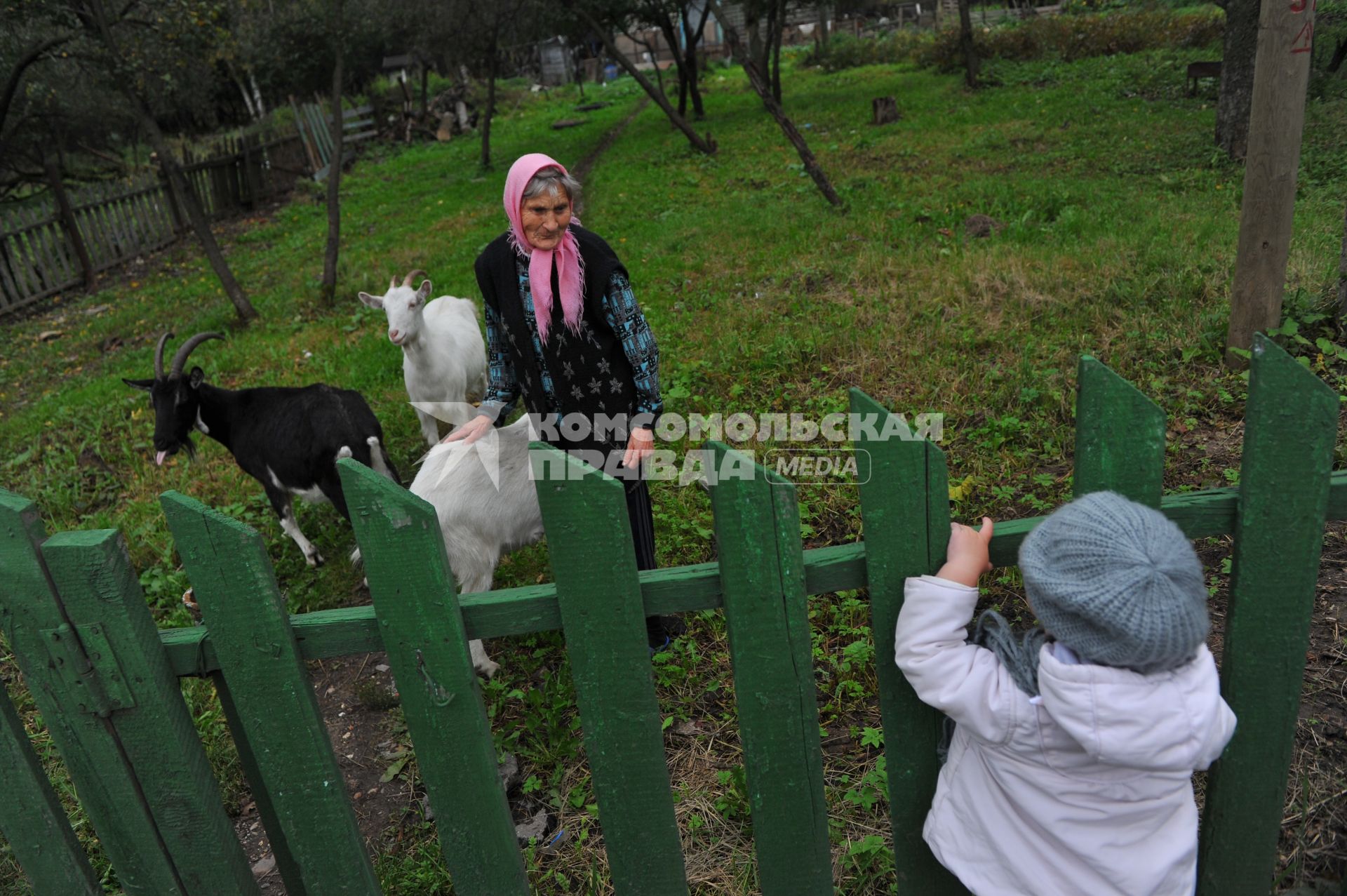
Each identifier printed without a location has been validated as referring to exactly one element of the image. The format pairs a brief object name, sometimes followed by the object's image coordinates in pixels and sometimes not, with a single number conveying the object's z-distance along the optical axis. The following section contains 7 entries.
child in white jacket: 1.40
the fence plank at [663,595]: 1.68
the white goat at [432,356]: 5.25
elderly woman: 2.82
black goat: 4.41
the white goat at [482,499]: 3.37
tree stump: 15.11
